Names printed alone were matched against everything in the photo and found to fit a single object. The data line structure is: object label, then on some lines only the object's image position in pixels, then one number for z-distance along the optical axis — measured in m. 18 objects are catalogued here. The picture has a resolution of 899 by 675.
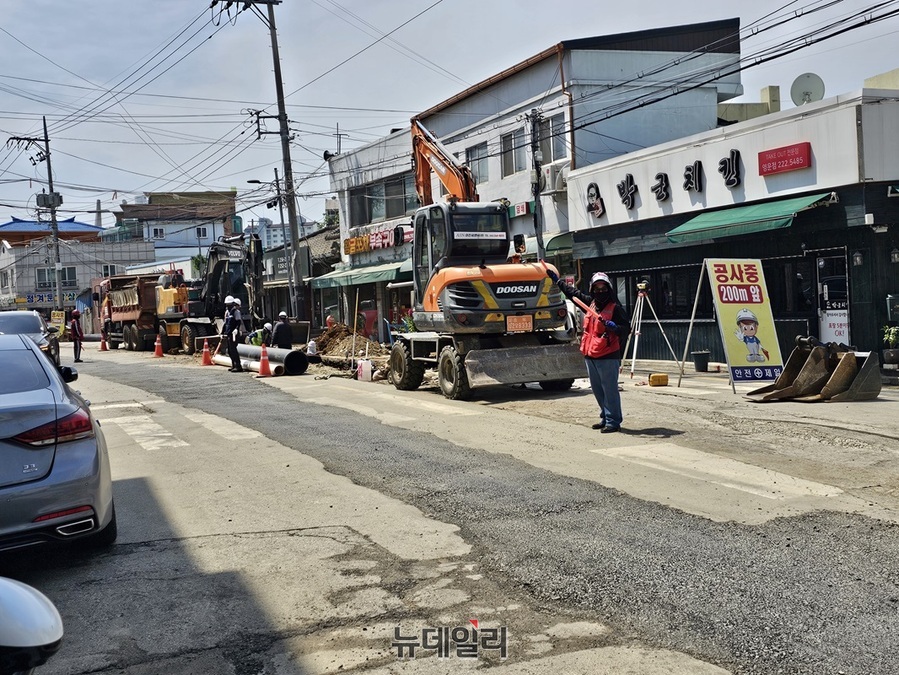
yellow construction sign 14.14
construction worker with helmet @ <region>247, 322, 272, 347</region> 24.28
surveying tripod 17.01
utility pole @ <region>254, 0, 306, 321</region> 31.20
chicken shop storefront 15.84
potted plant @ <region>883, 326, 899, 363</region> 15.21
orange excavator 14.33
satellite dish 21.05
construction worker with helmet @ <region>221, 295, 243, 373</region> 22.88
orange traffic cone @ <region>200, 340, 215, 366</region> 26.03
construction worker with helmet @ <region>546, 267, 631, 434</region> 10.50
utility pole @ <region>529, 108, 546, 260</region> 24.42
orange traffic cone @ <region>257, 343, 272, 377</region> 21.12
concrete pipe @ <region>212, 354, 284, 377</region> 21.25
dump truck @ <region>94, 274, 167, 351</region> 34.94
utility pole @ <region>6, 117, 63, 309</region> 57.21
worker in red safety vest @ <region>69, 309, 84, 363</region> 30.90
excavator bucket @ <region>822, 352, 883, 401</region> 12.92
